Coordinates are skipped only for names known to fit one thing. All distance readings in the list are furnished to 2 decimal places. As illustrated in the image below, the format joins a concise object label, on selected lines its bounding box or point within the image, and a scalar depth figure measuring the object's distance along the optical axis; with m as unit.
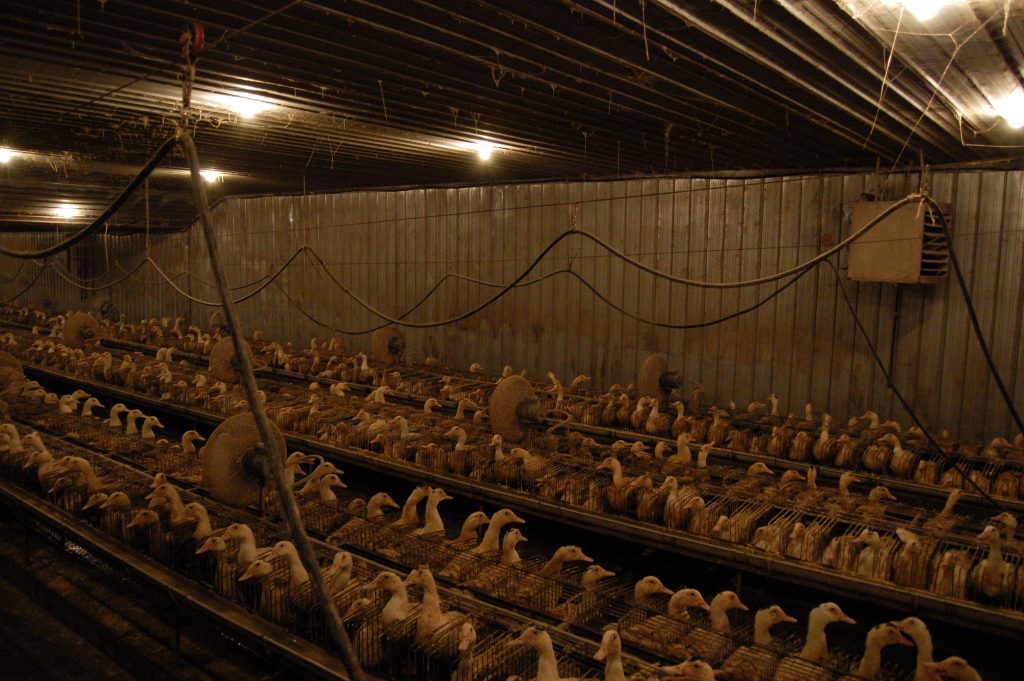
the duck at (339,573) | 4.85
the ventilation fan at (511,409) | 8.05
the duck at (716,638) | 4.34
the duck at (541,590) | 5.00
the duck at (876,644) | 4.21
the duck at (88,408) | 9.68
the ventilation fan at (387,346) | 13.23
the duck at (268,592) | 4.83
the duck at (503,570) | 5.17
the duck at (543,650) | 3.86
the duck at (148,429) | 8.97
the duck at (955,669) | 3.89
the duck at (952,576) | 5.05
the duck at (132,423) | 9.26
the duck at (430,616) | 4.27
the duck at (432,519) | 6.26
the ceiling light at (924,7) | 3.67
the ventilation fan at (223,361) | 11.13
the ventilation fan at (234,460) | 5.75
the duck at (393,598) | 4.41
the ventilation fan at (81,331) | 15.63
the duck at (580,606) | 4.75
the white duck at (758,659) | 4.00
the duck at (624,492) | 6.66
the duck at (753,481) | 6.73
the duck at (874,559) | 5.35
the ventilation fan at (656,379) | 9.91
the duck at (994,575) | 4.91
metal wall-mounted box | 8.03
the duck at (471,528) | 6.26
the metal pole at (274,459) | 2.17
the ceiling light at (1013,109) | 5.43
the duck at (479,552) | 5.39
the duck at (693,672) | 3.69
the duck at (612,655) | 3.84
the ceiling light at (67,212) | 16.72
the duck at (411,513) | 6.36
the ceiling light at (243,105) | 7.03
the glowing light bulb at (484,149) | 9.48
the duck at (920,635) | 4.27
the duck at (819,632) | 4.38
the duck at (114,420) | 9.27
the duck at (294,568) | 4.86
